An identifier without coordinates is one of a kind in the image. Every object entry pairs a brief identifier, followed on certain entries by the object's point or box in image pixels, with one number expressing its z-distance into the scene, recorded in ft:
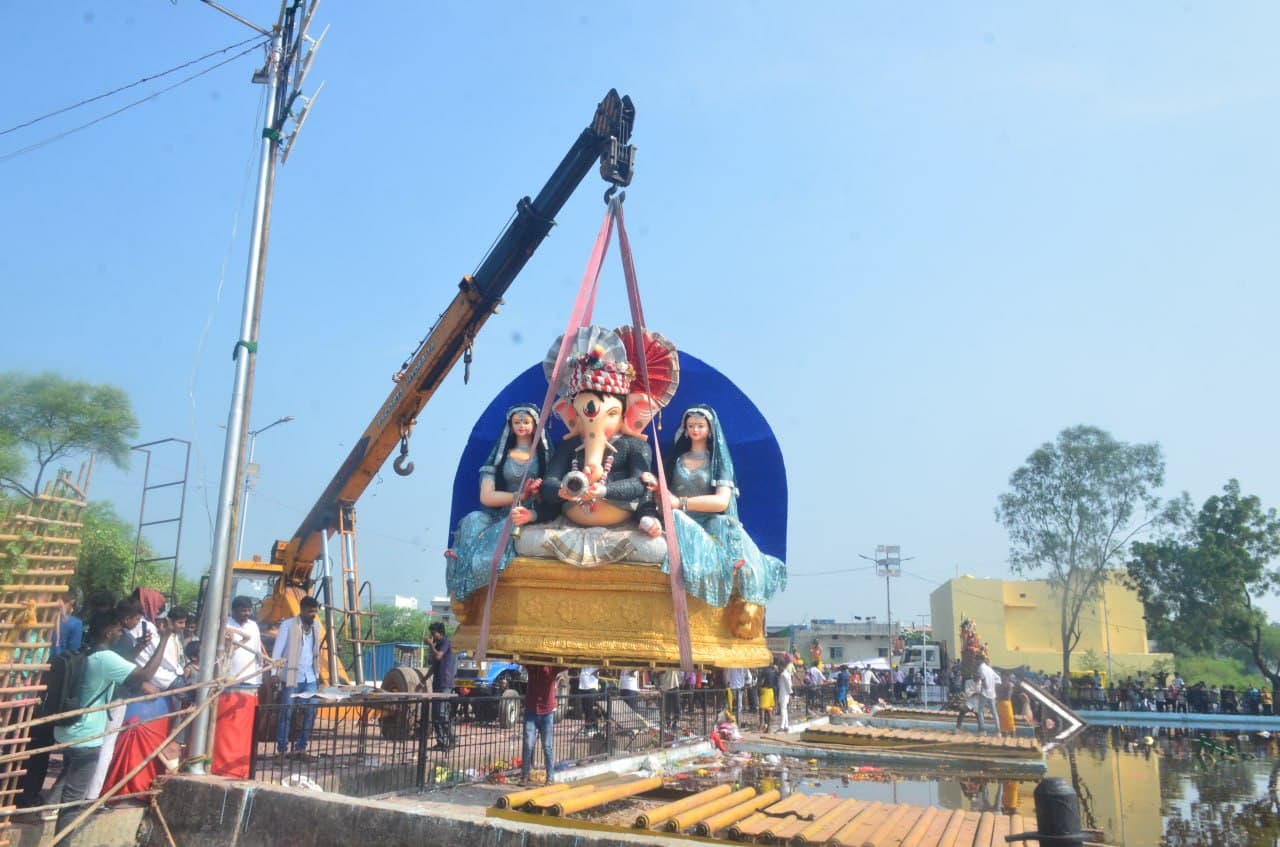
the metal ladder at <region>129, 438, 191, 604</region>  46.96
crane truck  45.34
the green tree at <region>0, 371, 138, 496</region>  106.82
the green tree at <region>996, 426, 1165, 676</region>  117.19
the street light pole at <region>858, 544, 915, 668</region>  180.45
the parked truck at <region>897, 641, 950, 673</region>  136.15
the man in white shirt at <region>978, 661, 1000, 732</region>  60.80
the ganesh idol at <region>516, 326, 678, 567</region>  23.16
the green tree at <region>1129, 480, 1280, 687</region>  110.83
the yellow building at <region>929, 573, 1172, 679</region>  139.74
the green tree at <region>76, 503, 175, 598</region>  70.23
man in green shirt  21.39
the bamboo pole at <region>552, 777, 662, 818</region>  21.61
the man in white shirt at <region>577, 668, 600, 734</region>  38.51
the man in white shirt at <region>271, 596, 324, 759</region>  34.24
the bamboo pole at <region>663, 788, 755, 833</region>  19.21
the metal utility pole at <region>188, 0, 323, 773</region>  24.97
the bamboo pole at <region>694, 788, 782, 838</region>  19.42
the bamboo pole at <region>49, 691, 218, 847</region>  19.92
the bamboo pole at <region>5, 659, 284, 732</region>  17.03
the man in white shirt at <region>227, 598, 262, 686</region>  27.52
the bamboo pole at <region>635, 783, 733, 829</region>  19.35
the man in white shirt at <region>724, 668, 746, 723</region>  52.85
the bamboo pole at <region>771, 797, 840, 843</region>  19.65
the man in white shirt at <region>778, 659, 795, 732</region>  59.36
